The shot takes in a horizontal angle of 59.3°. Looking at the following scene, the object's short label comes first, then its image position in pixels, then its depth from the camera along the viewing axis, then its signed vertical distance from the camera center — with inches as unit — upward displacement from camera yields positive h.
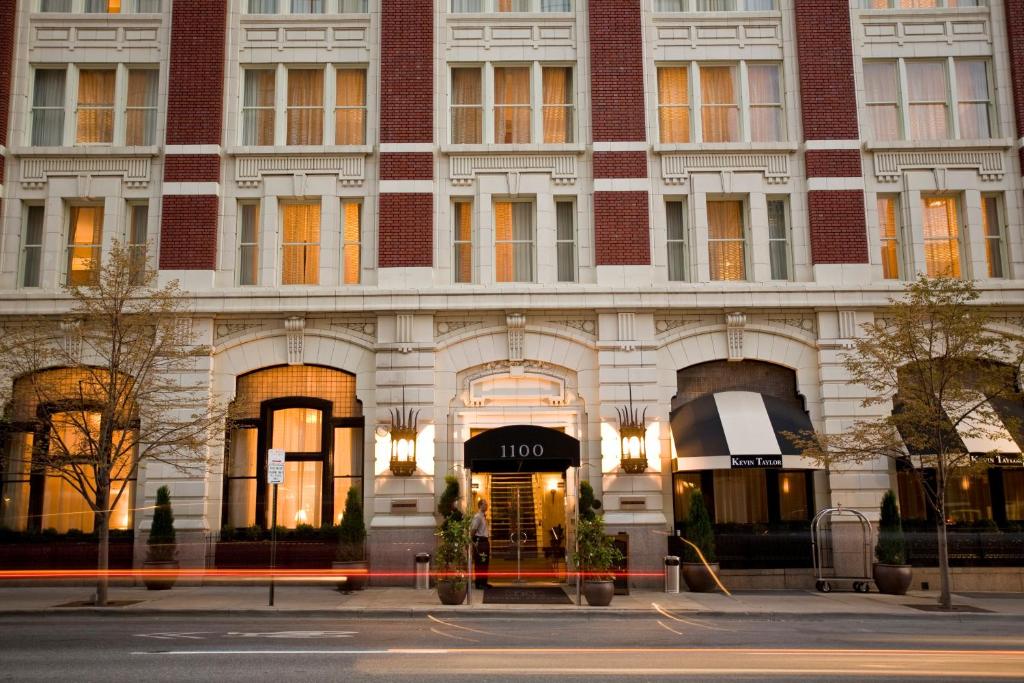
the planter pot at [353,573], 783.7 -61.5
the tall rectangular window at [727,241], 927.0 +261.8
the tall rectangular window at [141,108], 935.7 +406.1
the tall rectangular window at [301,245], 916.0 +259.5
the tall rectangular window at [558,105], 940.6 +408.9
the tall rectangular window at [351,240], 914.7 +264.7
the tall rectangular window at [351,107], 937.5 +406.2
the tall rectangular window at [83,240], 913.5 +268.1
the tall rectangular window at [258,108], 940.0 +407.5
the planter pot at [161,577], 806.5 -64.3
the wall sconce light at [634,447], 846.5 +48.1
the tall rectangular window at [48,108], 934.4 +407.7
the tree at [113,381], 730.8 +110.5
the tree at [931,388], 734.5 +88.1
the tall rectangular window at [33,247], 914.1 +259.7
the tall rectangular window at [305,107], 938.7 +408.0
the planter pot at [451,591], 697.0 -69.6
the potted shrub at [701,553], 799.1 -47.4
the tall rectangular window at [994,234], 924.6 +264.6
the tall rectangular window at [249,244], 917.8 +261.3
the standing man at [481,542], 784.9 -35.8
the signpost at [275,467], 710.5 +27.9
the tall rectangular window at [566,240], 922.1 +263.5
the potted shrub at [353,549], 790.5 -41.3
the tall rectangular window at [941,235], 924.6 +265.9
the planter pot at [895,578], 781.9 -70.6
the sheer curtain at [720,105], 941.5 +407.0
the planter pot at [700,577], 799.1 -69.5
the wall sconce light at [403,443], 847.1 +54.3
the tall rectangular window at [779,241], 925.2 +259.6
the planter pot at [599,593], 694.5 -71.5
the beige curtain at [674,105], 941.2 +407.4
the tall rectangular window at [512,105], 937.5 +408.5
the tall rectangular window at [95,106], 935.0 +409.1
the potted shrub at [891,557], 783.7 -53.4
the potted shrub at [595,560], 696.4 -47.4
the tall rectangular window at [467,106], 940.0 +407.1
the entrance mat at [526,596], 719.7 -79.3
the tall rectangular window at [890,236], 922.7 +263.6
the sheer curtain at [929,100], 943.7 +410.3
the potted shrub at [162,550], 808.3 -41.4
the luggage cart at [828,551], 818.2 -50.2
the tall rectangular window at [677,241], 927.4 +262.1
